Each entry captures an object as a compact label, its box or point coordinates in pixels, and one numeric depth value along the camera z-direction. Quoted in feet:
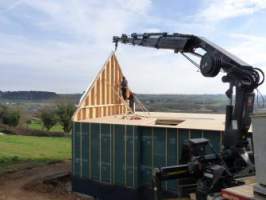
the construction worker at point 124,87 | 57.93
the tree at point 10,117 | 160.56
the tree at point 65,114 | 138.00
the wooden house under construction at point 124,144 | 39.45
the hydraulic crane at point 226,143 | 21.47
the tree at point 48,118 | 149.07
